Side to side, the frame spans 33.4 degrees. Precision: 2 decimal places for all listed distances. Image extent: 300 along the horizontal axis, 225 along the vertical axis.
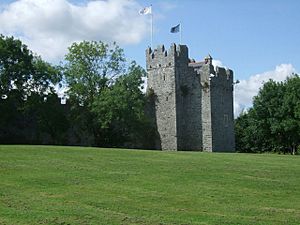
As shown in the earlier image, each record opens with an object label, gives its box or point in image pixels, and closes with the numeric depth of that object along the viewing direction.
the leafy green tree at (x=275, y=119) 54.89
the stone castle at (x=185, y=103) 46.06
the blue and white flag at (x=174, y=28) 48.47
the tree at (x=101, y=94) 43.41
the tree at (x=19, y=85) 39.47
